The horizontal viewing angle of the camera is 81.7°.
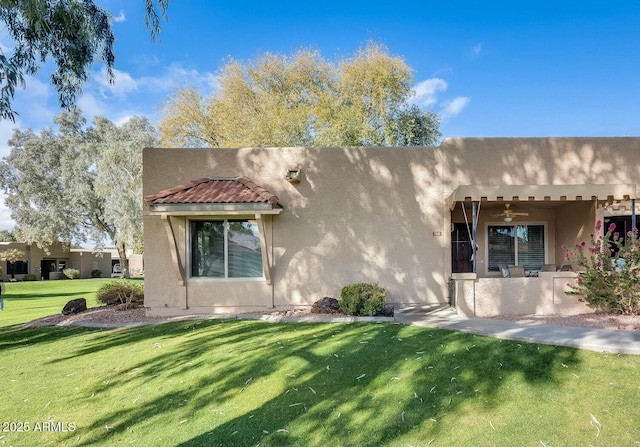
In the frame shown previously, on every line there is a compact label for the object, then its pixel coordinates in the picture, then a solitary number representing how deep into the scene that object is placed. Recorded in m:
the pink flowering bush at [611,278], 8.76
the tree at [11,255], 38.41
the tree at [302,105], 26.36
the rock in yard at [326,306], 10.14
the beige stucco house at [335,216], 11.20
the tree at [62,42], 8.16
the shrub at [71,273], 43.67
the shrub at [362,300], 9.53
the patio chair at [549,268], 12.30
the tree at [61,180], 36.22
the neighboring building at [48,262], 41.41
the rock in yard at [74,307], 12.01
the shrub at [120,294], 13.20
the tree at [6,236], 56.83
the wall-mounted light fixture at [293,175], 11.12
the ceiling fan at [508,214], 12.05
